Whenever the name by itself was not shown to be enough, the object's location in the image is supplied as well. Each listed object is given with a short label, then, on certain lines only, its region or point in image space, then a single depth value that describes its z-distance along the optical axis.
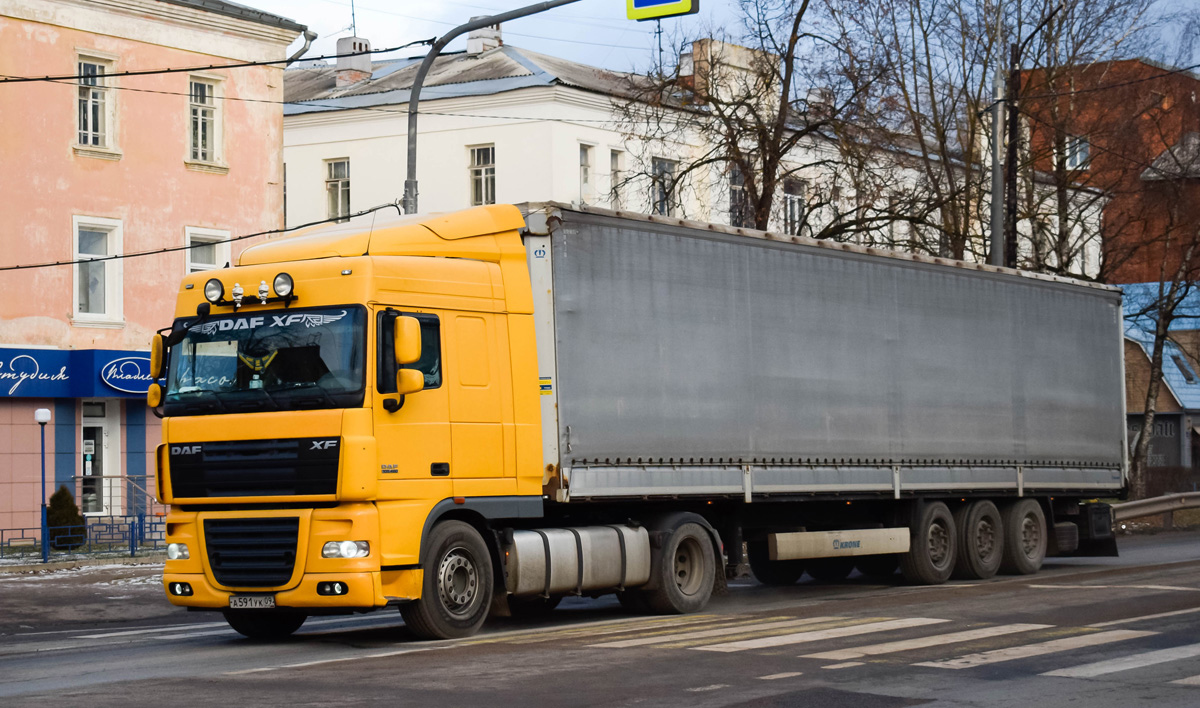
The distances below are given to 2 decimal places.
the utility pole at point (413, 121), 21.58
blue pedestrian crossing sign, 15.58
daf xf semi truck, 12.43
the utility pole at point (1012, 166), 30.53
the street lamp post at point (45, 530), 24.39
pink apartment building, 30.11
